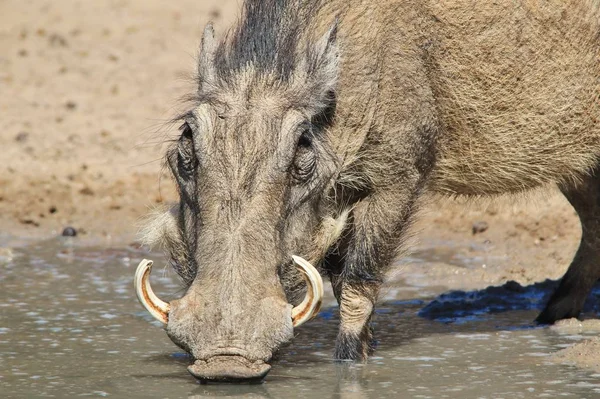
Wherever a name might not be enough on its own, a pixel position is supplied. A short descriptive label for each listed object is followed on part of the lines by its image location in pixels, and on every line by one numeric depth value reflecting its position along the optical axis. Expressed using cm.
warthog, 912
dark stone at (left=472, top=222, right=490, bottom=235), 1619
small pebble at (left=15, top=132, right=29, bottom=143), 1929
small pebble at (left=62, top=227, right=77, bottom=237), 1659
